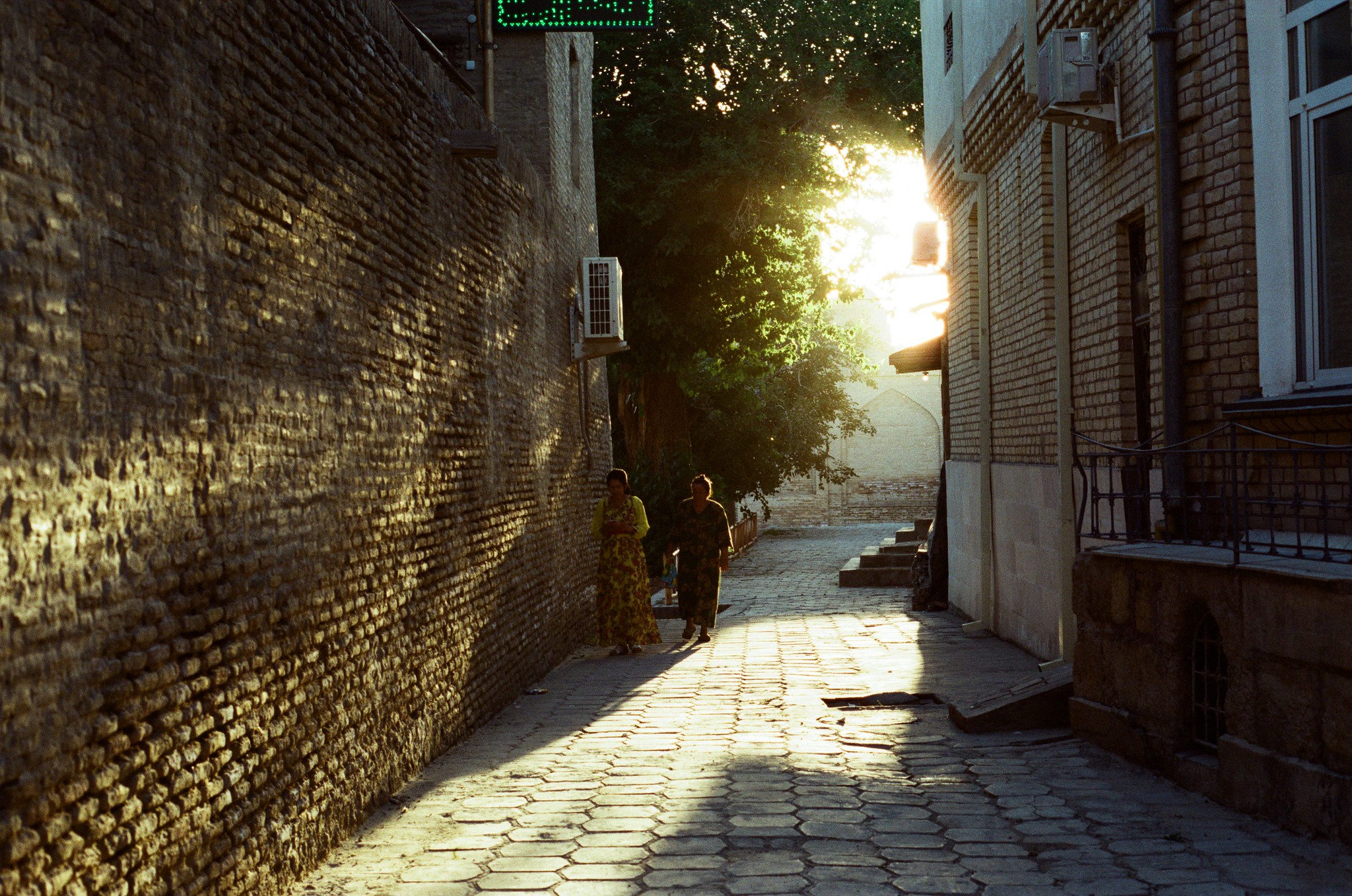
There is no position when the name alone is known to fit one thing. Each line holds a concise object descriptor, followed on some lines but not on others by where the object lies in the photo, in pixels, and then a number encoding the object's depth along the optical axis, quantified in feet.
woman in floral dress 41.24
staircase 71.67
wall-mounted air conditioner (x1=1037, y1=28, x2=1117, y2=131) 29.53
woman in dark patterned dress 45.19
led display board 31.12
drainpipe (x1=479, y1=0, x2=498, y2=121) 35.47
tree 78.59
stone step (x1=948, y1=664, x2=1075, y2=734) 26.48
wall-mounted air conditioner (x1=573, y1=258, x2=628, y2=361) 47.01
